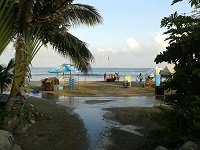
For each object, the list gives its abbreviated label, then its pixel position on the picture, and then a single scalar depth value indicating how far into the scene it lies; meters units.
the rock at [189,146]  3.26
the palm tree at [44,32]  4.77
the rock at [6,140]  3.21
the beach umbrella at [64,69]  15.29
